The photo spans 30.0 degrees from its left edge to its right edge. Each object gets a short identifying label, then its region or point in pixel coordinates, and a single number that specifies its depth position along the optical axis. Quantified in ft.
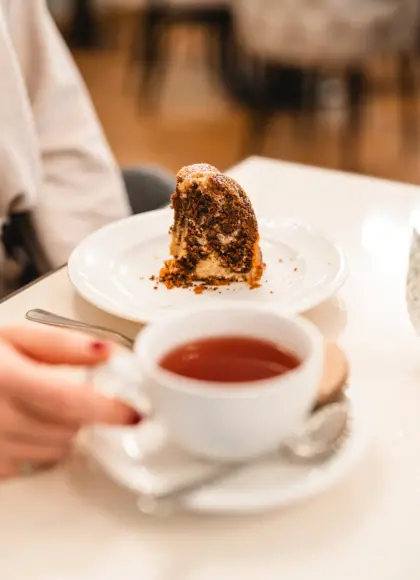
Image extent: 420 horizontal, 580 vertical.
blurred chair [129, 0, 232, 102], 12.50
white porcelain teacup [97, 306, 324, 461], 1.64
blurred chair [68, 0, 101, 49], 16.05
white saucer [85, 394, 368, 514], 1.69
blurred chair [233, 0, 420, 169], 8.51
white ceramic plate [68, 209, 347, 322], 2.62
